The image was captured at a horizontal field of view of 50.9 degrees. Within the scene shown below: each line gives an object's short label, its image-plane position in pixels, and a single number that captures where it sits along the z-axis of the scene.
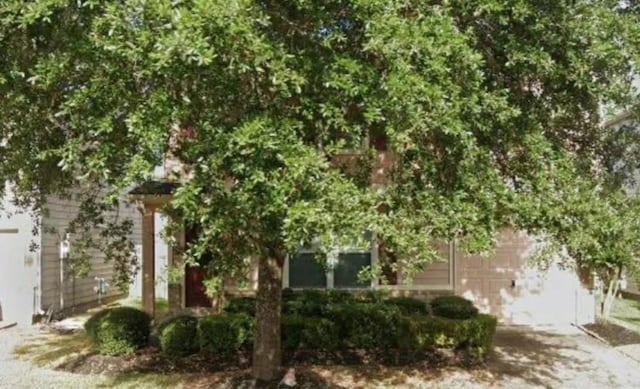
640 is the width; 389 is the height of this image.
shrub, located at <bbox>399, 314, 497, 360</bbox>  11.13
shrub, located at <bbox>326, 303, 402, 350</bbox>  11.27
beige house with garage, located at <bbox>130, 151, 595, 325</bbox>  15.03
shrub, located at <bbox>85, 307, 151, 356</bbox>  10.92
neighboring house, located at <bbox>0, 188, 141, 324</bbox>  15.29
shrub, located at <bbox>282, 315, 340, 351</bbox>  11.05
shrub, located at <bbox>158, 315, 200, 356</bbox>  11.00
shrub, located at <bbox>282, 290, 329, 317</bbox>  12.09
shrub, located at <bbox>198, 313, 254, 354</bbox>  11.02
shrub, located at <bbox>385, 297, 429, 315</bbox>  12.55
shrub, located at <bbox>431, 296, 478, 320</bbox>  12.23
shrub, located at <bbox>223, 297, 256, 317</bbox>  12.80
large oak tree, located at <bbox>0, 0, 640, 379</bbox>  5.31
